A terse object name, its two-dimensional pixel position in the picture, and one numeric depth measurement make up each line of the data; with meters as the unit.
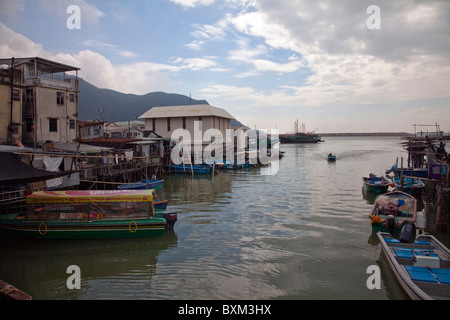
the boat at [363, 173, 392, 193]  26.16
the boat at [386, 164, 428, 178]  29.01
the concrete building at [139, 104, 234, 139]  49.72
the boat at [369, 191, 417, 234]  15.29
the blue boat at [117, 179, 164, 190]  24.97
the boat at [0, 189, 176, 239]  14.21
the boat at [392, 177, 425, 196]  24.76
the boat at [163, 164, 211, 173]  40.72
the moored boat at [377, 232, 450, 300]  8.73
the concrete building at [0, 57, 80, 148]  22.81
